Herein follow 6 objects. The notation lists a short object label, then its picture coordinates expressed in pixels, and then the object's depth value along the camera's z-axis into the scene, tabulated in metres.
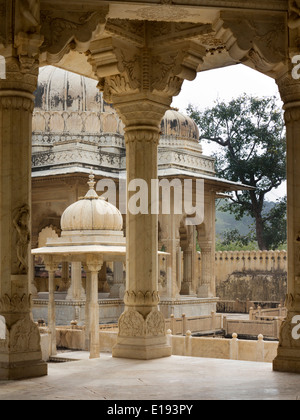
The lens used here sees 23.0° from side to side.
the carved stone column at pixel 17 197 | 5.45
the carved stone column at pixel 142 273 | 6.96
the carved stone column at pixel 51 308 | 12.26
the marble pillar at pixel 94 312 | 10.68
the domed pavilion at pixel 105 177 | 19.08
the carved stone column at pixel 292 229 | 5.93
